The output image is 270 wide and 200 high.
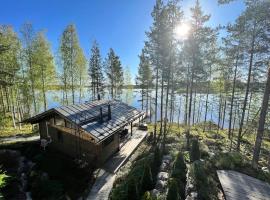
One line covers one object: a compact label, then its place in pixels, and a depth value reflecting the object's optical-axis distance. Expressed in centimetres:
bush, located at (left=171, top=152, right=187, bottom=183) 854
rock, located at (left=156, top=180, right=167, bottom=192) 826
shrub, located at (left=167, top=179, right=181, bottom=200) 630
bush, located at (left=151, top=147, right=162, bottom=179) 986
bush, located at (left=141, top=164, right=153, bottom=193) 812
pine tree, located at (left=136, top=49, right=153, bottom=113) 2812
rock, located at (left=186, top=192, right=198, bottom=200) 714
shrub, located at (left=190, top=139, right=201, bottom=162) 1107
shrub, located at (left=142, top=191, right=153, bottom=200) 650
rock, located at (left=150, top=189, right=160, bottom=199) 735
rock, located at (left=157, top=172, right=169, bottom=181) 909
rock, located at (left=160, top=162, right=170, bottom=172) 1033
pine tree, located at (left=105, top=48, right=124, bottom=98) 2834
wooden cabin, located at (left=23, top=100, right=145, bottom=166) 1195
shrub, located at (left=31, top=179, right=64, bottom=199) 918
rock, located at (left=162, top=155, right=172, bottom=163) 1181
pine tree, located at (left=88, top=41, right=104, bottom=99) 2603
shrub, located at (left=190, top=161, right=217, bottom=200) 731
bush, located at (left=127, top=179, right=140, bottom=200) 722
